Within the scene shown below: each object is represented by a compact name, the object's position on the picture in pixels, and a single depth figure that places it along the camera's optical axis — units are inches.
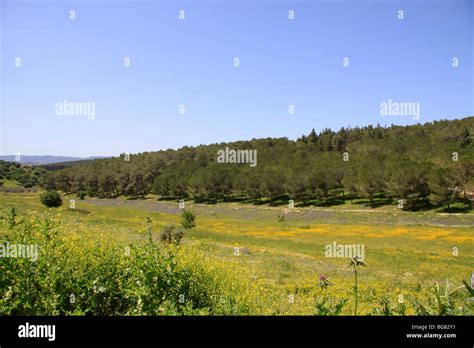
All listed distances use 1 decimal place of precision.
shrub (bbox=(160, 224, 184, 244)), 1053.2
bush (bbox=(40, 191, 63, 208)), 2598.4
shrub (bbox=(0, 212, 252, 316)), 244.1
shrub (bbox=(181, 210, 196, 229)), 1872.5
